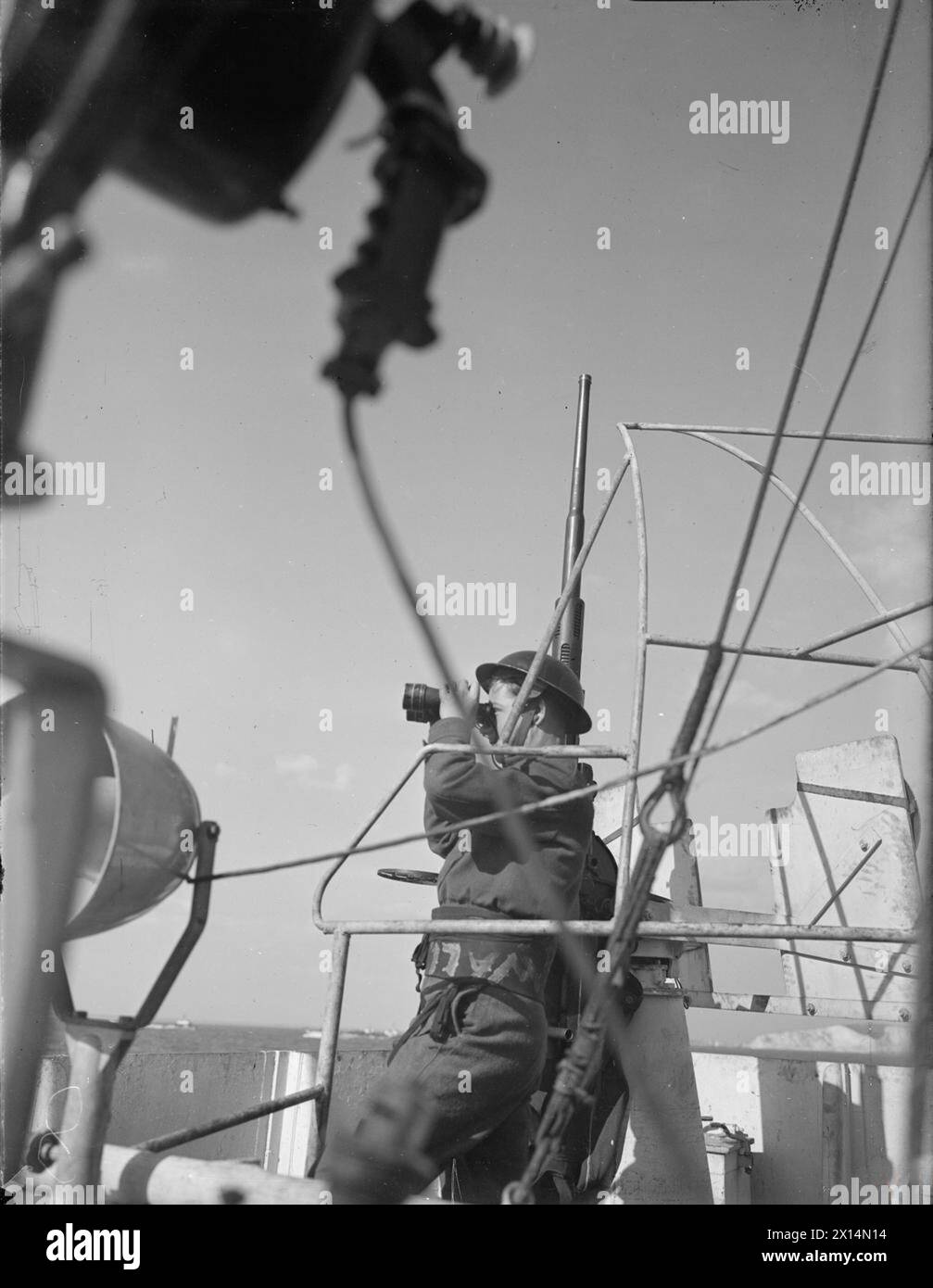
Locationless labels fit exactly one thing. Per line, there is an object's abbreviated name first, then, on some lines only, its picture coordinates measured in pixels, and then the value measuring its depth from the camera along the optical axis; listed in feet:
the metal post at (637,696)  9.22
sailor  9.42
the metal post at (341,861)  9.84
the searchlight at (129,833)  6.33
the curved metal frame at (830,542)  11.89
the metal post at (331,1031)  8.95
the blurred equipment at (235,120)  4.83
